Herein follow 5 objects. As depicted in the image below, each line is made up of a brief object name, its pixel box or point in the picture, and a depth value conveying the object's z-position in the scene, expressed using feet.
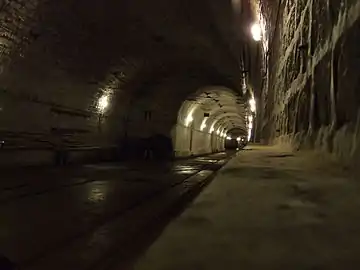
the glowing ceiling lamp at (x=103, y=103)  45.09
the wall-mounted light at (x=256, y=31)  31.87
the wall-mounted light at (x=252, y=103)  54.86
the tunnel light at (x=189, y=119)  66.68
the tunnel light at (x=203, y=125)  81.41
